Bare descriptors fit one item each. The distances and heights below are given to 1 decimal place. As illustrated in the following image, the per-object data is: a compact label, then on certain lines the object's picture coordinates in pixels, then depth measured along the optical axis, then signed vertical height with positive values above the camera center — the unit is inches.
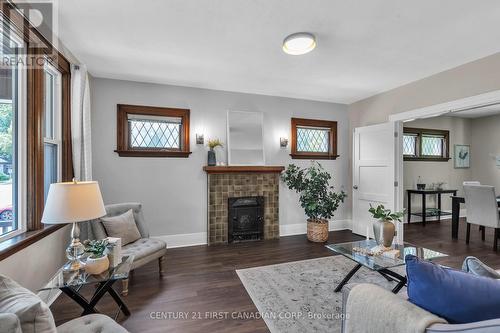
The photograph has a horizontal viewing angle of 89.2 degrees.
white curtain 115.7 +19.9
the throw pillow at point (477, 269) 51.6 -21.3
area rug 82.4 -50.6
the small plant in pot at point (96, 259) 73.3 -27.4
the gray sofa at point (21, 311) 36.8 -23.1
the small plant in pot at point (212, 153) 164.7 +8.3
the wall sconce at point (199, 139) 163.7 +17.3
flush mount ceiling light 98.6 +49.6
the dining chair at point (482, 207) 155.1 -26.1
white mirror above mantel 172.6 +19.1
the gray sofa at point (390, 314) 36.7 -25.4
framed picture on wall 255.9 +10.2
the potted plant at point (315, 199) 170.4 -22.5
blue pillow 39.2 -20.9
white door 160.4 -3.0
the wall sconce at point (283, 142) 185.2 +17.4
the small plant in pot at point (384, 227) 96.7 -23.6
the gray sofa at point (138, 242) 102.5 -34.7
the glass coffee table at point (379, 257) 86.5 -33.8
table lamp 69.2 -11.0
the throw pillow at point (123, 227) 109.6 -27.3
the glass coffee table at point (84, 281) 68.3 -31.9
